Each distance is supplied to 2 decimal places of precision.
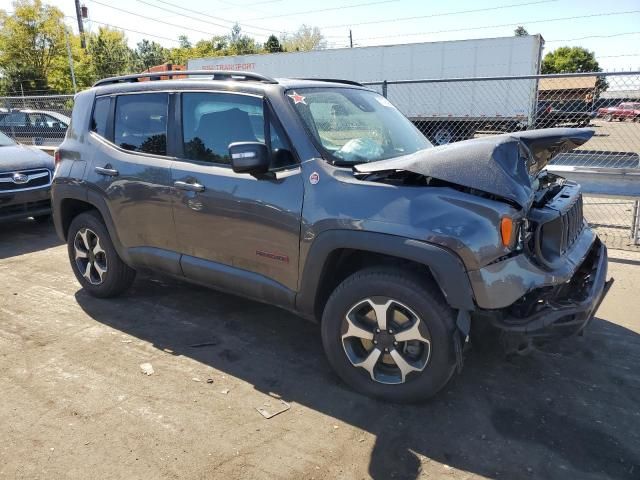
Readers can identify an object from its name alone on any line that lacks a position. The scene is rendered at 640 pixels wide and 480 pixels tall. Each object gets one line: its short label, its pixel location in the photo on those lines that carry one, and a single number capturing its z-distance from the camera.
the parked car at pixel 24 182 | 6.77
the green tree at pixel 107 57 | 43.66
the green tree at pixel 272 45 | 70.31
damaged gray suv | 2.72
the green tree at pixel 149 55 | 56.69
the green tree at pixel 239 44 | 77.59
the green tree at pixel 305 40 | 77.75
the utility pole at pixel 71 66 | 39.07
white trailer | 16.86
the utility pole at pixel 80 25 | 47.84
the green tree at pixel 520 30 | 84.07
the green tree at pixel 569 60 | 53.34
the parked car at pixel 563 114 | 8.65
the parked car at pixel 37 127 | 12.93
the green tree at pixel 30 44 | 40.19
